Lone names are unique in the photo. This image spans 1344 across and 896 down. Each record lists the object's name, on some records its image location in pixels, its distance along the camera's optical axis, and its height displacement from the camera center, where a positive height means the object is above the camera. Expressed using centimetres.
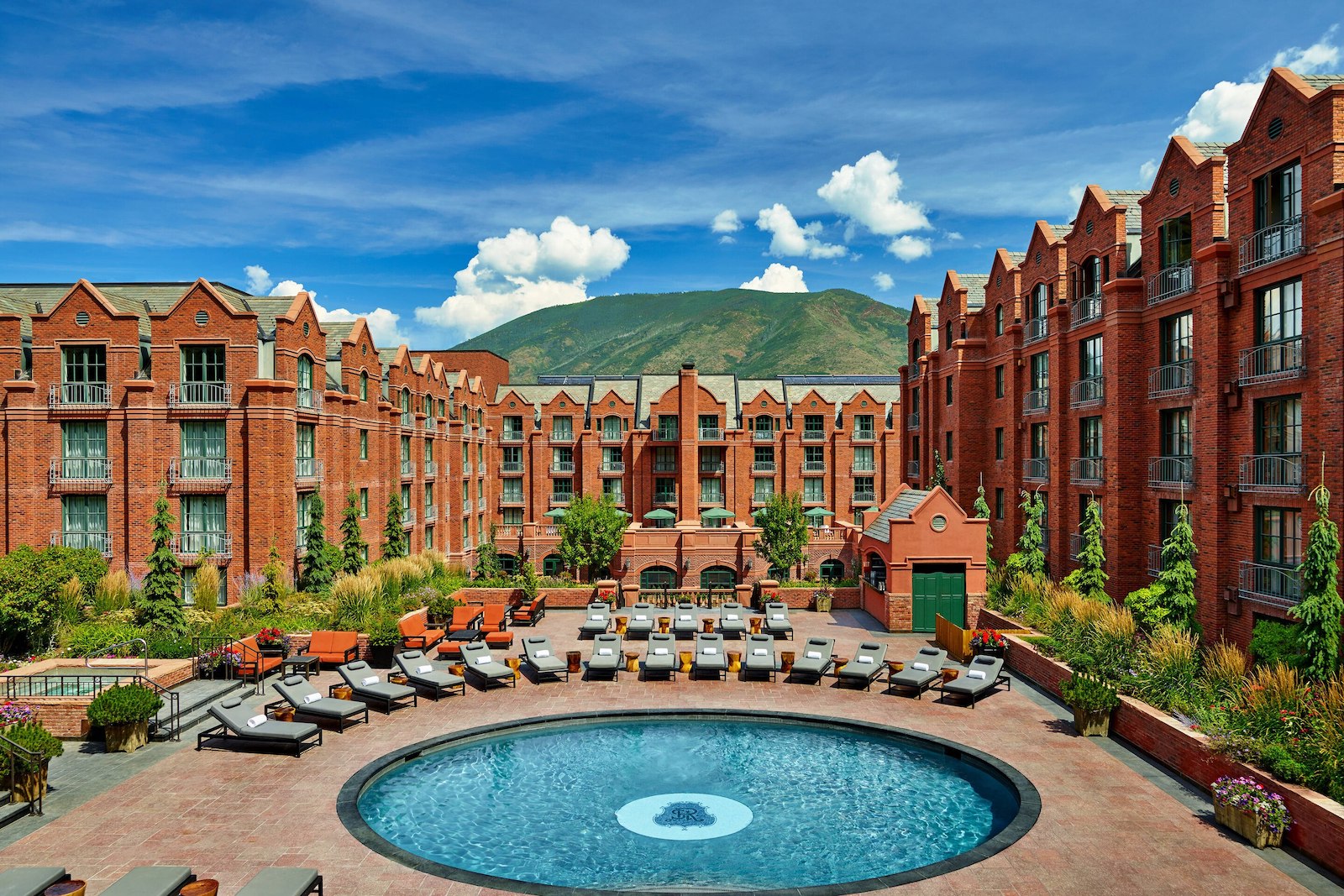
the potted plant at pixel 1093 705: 1736 -571
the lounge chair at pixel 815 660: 2209 -603
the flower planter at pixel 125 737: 1641 -584
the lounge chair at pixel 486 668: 2174 -598
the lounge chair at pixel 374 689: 1967 -591
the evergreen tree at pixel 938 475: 4016 -156
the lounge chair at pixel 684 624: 2731 -606
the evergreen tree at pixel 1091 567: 2674 -419
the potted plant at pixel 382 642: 2344 -559
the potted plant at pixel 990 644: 2362 -594
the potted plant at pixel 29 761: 1334 -514
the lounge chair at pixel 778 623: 2789 -619
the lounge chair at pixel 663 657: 2261 -596
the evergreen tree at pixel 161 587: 2498 -423
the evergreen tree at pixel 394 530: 3734 -370
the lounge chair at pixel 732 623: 2822 -625
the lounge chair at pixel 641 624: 2833 -627
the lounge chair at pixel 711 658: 2272 -607
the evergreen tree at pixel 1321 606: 1688 -350
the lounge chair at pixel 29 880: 954 -519
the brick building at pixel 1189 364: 1975 +262
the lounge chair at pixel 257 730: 1638 -574
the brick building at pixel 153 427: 2970 +104
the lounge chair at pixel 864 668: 2159 -605
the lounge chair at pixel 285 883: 975 -535
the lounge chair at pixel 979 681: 1989 -599
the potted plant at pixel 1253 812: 1208 -567
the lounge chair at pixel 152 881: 960 -525
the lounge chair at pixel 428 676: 2083 -597
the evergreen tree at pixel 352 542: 3259 -378
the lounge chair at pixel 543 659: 2247 -601
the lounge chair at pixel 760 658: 2259 -606
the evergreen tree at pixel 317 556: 3019 -394
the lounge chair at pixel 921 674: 2078 -602
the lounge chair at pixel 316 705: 1798 -577
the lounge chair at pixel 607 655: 2259 -593
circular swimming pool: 1212 -647
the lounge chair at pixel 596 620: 2825 -614
